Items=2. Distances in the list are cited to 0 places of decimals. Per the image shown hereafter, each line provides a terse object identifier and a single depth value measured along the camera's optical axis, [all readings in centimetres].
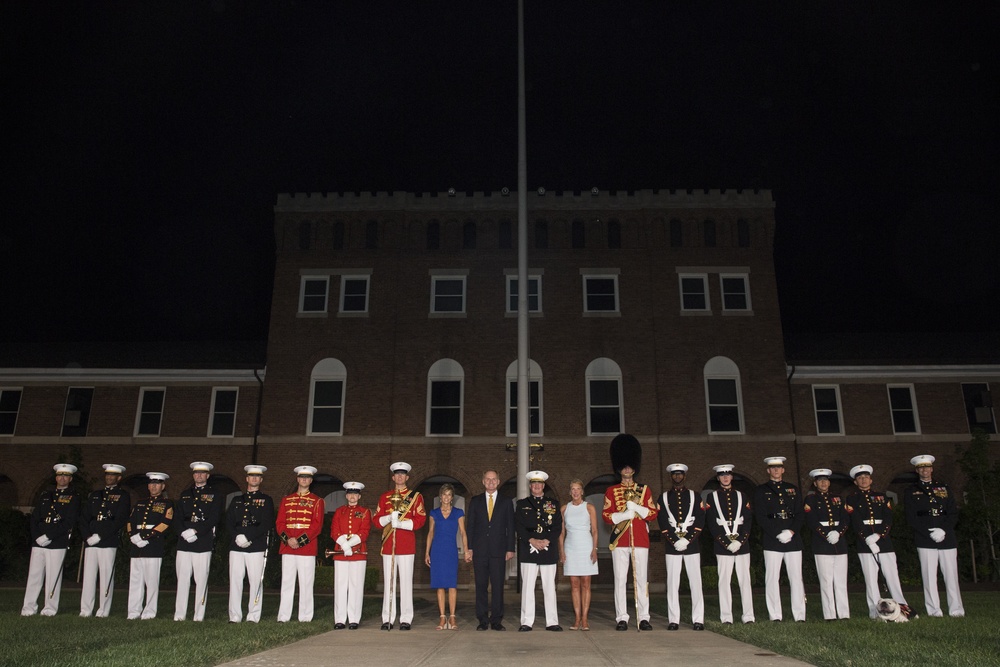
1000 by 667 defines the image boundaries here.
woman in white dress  1038
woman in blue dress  1059
